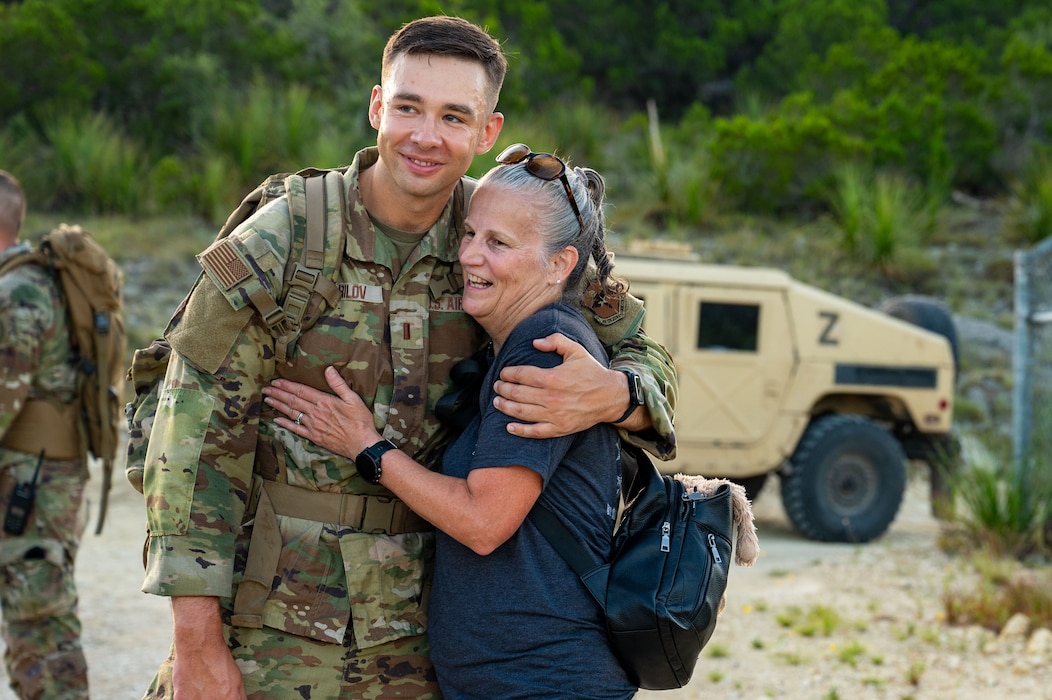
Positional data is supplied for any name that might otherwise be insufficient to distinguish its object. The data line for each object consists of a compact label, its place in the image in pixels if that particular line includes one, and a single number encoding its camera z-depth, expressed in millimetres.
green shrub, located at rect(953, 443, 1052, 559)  7449
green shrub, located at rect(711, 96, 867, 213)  17062
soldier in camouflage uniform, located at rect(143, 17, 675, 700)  2148
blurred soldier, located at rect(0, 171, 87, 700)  4266
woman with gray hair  2115
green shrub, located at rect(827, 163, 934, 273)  15438
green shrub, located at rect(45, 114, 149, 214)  15750
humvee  8992
